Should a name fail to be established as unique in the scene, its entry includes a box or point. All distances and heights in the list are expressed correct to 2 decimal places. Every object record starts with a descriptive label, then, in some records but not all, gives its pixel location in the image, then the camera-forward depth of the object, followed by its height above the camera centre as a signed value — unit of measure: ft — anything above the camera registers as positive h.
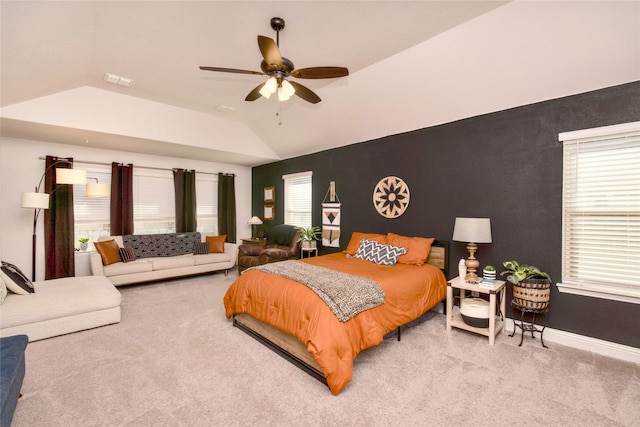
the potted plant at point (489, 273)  10.04 -2.30
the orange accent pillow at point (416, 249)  11.75 -1.73
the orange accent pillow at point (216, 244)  19.07 -2.49
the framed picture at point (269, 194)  21.67 +1.07
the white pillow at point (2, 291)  9.32 -2.86
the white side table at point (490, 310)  9.39 -3.61
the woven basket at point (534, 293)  9.07 -2.75
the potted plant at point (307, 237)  17.30 -1.80
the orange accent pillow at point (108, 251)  15.14 -2.43
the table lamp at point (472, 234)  10.21 -0.93
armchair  16.42 -2.55
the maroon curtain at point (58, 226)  15.25 -1.07
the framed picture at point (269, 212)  21.67 -0.34
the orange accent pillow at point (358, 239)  13.66 -1.54
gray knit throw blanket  7.65 -2.36
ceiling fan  6.98 +3.68
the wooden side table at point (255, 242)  18.96 -2.35
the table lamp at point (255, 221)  21.42 -1.01
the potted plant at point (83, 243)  16.47 -2.12
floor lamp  12.76 +0.50
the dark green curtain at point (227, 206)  21.74 +0.13
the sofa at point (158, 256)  15.14 -3.02
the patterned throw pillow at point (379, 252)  11.82 -1.93
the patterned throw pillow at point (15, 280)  9.91 -2.67
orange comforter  6.97 -3.11
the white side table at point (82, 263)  16.29 -3.28
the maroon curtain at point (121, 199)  17.30 +0.50
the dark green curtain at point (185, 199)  19.57 +0.60
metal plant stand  9.17 -4.00
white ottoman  9.15 -3.57
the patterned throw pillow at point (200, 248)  18.56 -2.70
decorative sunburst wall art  13.85 +0.59
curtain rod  16.29 +2.66
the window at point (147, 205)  16.81 +0.17
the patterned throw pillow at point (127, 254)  15.92 -2.69
